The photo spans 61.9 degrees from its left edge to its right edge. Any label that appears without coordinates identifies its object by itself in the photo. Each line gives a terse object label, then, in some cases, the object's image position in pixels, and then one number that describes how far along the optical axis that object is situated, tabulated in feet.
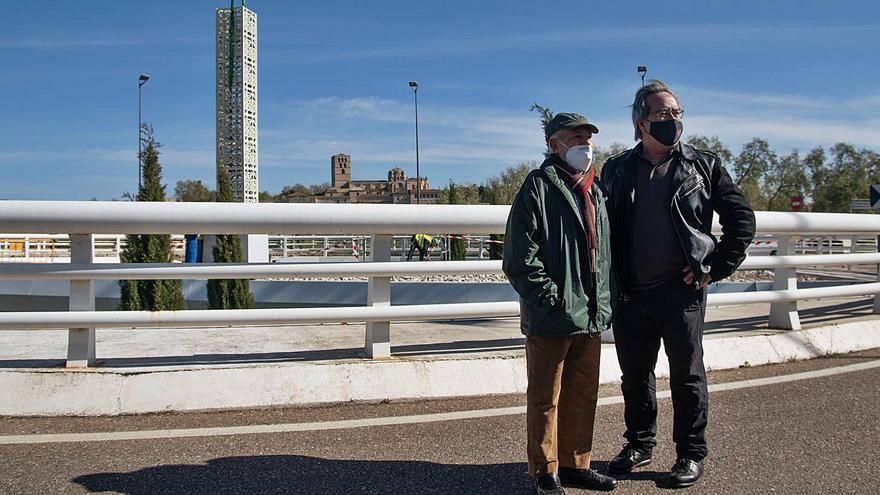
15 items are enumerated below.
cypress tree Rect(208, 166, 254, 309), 45.60
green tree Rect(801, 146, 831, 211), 239.09
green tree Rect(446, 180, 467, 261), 77.55
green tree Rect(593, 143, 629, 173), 169.39
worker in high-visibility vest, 77.34
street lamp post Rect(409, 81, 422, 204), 168.83
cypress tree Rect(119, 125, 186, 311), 40.81
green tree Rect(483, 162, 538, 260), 189.71
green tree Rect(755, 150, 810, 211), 241.96
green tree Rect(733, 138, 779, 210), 238.27
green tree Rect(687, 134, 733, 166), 228.43
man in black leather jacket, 11.62
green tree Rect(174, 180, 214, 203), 268.25
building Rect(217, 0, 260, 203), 145.07
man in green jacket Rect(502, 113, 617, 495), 10.55
